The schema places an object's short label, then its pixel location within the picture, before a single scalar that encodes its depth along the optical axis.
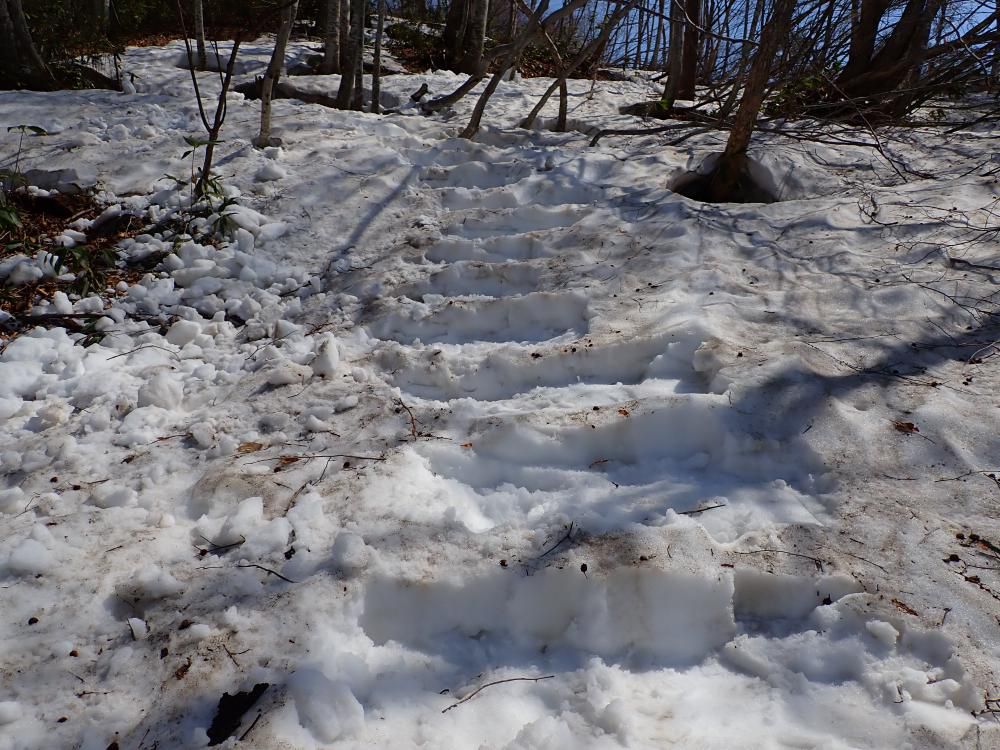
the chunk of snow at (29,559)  1.84
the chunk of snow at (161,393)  2.70
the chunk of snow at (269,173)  4.81
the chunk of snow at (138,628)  1.70
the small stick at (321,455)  2.37
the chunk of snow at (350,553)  1.87
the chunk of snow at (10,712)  1.47
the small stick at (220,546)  1.98
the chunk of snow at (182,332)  3.20
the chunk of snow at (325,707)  1.46
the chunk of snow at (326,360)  2.93
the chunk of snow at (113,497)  2.16
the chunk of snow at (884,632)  1.62
